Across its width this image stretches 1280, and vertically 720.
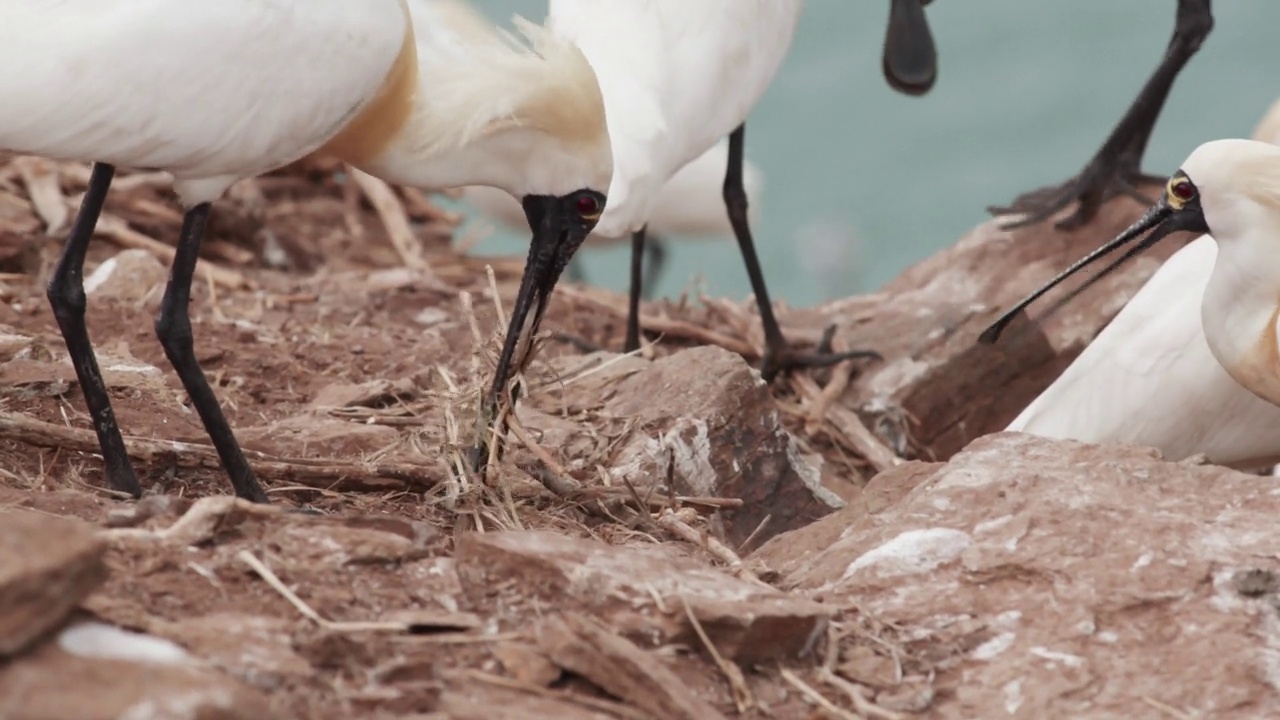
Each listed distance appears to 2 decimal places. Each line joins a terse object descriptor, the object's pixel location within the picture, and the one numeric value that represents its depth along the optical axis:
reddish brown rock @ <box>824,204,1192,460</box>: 14.09
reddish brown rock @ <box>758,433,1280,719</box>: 6.98
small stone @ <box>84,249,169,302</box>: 13.44
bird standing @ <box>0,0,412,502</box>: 8.02
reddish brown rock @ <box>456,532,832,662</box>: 6.77
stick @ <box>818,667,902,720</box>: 6.75
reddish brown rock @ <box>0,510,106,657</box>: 5.49
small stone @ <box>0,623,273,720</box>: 5.26
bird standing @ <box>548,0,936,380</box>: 11.35
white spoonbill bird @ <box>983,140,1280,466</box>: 10.41
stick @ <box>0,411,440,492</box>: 9.34
